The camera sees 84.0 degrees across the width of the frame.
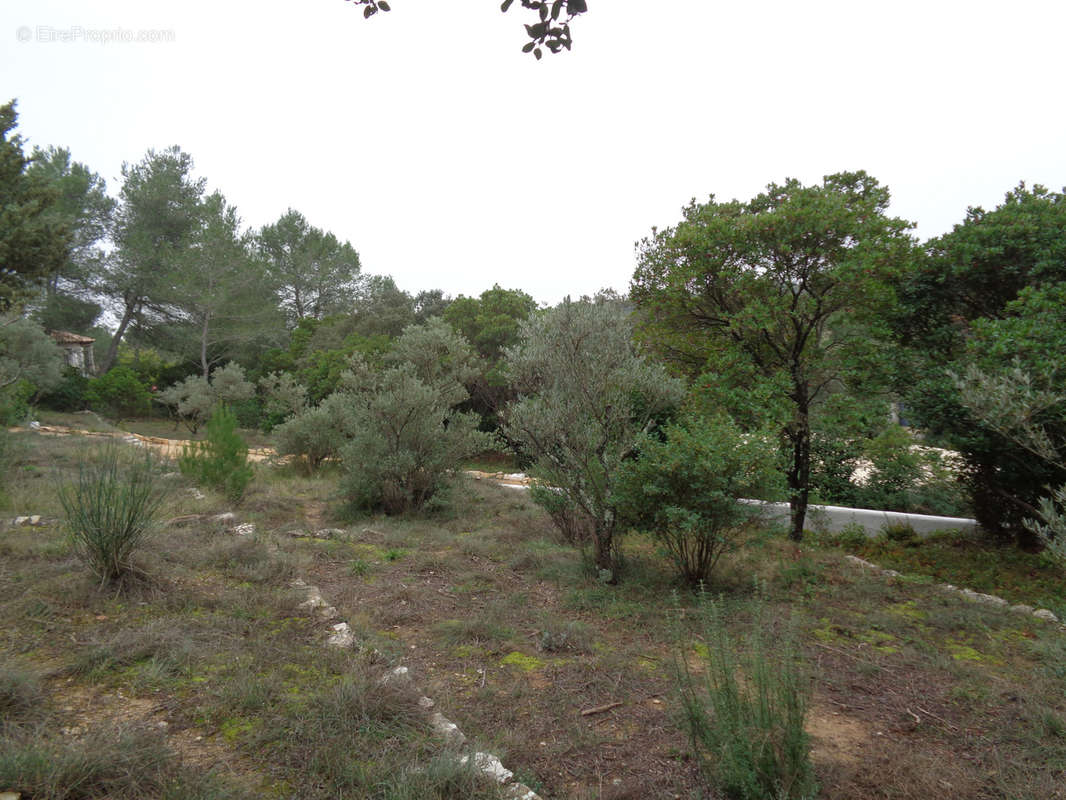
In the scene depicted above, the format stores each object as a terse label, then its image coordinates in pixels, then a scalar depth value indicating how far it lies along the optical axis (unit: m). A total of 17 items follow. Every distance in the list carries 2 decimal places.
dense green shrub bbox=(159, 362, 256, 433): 18.59
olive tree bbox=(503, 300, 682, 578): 5.11
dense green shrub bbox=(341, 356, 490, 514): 8.06
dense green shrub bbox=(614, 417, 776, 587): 4.53
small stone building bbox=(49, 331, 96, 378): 27.03
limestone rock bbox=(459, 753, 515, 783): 2.29
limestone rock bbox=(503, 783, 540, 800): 2.21
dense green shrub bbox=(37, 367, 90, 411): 23.20
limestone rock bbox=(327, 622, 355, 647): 3.54
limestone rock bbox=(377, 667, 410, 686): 3.02
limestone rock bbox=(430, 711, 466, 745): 2.56
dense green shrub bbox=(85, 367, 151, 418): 22.92
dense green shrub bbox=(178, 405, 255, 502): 8.01
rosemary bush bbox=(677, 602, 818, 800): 2.11
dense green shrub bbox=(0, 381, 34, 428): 10.88
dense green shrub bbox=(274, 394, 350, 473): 11.21
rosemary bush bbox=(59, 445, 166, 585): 3.96
